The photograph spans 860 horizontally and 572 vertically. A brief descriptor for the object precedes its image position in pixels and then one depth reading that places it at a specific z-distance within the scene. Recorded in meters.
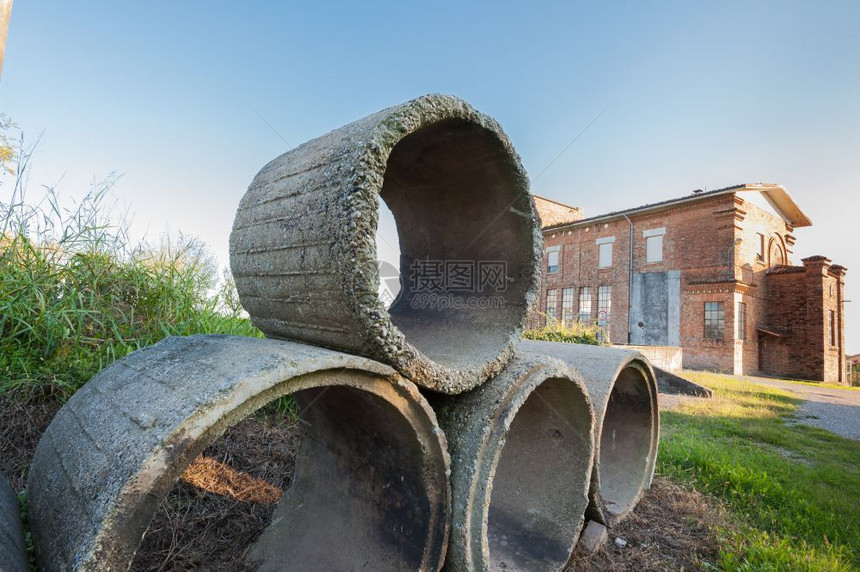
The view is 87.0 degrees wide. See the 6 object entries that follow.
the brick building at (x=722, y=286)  17.47
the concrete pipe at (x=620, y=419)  2.63
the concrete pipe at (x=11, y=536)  1.04
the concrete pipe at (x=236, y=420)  1.01
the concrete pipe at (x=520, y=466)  1.66
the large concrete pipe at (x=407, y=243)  1.34
